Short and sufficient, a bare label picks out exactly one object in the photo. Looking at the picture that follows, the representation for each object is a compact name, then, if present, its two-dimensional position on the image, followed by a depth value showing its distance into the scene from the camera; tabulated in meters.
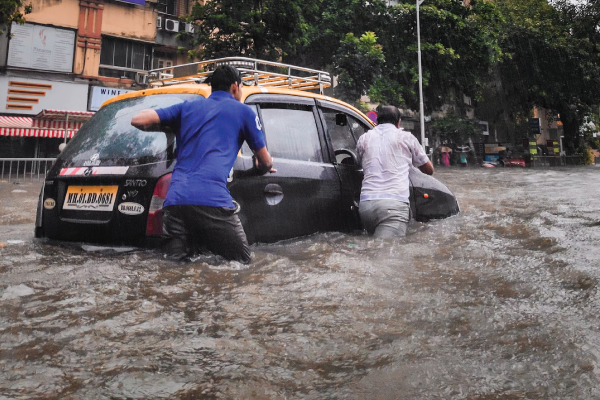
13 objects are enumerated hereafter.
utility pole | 23.67
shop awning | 17.11
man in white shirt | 4.58
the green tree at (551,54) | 29.12
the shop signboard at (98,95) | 19.75
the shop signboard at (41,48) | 18.17
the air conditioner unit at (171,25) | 22.55
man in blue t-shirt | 3.14
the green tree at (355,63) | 20.22
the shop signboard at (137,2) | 20.62
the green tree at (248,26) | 17.19
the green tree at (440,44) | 24.11
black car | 3.33
